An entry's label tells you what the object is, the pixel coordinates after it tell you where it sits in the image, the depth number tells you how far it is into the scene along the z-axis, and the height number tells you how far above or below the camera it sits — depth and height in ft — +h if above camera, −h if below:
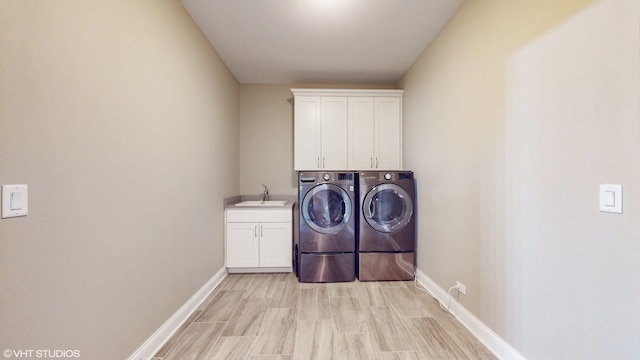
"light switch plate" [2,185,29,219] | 2.83 -0.24
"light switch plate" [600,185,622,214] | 3.35 -0.22
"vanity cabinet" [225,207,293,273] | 10.18 -2.33
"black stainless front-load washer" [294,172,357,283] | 9.62 -1.75
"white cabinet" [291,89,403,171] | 11.07 +2.22
